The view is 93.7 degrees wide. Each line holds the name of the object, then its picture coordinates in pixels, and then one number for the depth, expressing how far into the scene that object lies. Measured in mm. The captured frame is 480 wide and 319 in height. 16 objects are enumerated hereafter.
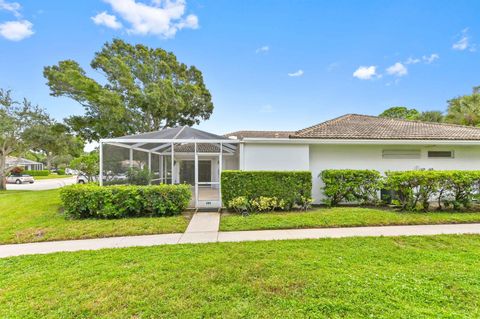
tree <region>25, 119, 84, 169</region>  19797
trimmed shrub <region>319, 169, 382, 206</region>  9180
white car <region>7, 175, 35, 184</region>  29270
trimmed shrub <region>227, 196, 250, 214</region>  8461
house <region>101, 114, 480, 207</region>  9727
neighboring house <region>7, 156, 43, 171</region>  51300
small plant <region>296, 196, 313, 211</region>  8836
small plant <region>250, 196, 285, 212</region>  8508
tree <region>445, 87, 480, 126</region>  19312
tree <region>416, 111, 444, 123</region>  23609
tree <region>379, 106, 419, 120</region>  36938
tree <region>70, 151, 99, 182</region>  13711
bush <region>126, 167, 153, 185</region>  9848
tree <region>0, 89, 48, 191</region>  19141
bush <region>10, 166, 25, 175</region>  31828
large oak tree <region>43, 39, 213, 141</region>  17609
